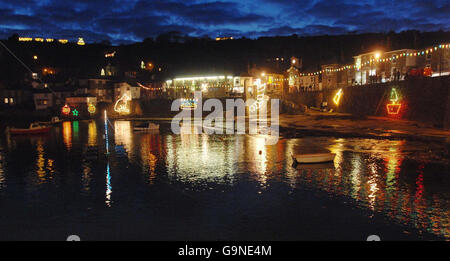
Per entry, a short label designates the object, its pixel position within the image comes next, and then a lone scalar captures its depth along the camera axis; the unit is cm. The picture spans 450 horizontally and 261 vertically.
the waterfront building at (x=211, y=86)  8457
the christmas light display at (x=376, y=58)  6602
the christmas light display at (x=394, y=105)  5181
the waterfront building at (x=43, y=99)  9294
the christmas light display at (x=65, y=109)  8725
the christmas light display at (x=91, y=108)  9275
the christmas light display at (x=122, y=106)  9294
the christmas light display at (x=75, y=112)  9044
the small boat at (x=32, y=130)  5738
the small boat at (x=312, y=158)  2844
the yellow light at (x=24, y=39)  16044
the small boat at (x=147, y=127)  5891
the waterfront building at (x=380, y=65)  6030
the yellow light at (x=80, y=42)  17731
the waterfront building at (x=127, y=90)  9669
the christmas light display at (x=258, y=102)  7376
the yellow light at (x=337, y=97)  6725
